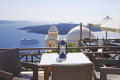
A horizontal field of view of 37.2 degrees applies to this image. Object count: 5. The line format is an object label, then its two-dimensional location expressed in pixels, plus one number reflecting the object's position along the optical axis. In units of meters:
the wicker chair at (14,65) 3.19
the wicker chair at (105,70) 2.77
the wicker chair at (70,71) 2.32
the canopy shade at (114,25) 4.74
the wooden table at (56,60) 2.95
